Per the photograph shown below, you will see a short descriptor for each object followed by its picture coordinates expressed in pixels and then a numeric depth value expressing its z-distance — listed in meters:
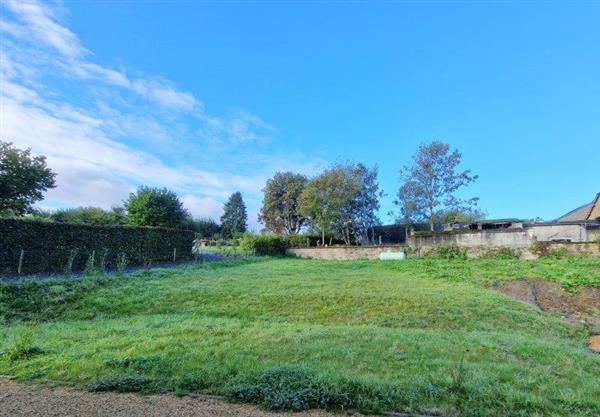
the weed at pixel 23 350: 4.50
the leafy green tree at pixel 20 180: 20.97
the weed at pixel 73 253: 14.45
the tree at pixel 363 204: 32.00
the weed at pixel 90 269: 12.74
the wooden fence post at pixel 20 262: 12.68
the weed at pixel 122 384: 3.53
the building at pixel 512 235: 19.33
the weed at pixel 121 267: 13.16
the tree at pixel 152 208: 26.47
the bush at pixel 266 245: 27.27
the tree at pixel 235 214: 58.68
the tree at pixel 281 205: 43.25
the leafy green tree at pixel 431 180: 29.14
